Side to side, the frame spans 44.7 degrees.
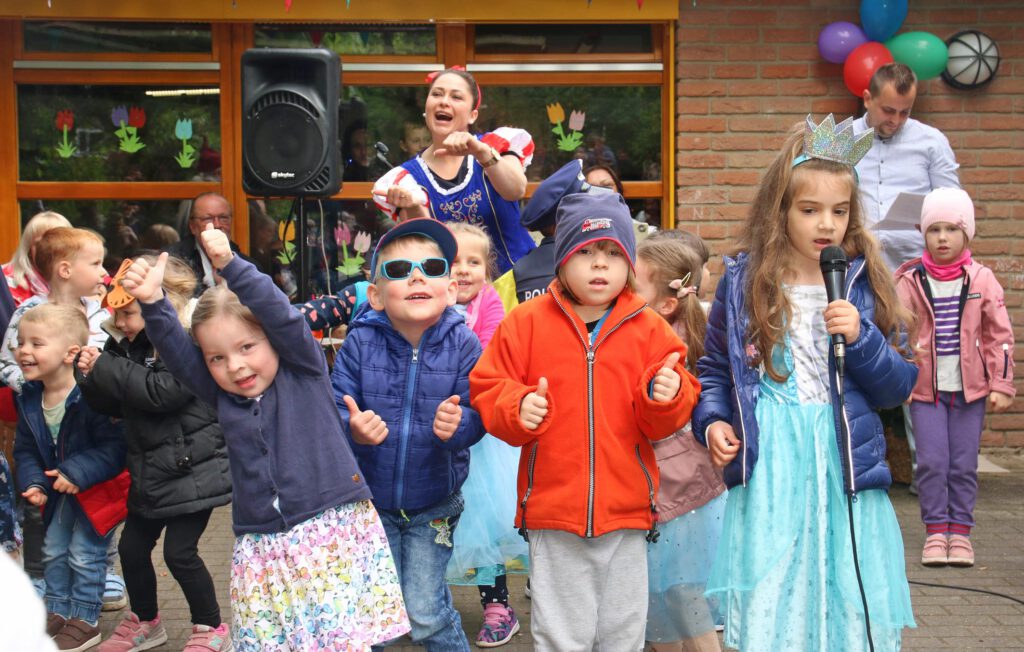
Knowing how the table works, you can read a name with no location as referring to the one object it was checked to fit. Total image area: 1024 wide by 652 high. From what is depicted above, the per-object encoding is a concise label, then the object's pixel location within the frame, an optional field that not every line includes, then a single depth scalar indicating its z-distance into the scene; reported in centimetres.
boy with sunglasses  404
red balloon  816
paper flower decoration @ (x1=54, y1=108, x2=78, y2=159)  878
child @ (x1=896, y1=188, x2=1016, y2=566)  634
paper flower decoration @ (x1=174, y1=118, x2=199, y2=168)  879
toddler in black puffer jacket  460
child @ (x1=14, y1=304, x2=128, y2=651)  503
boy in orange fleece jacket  367
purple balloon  838
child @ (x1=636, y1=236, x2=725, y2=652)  420
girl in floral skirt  371
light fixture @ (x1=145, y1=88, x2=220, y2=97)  877
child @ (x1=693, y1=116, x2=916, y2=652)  361
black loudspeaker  624
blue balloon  823
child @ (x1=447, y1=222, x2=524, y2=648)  478
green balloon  819
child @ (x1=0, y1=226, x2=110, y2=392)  580
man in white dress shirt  736
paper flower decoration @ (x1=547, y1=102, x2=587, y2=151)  884
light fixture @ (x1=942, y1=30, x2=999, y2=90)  849
